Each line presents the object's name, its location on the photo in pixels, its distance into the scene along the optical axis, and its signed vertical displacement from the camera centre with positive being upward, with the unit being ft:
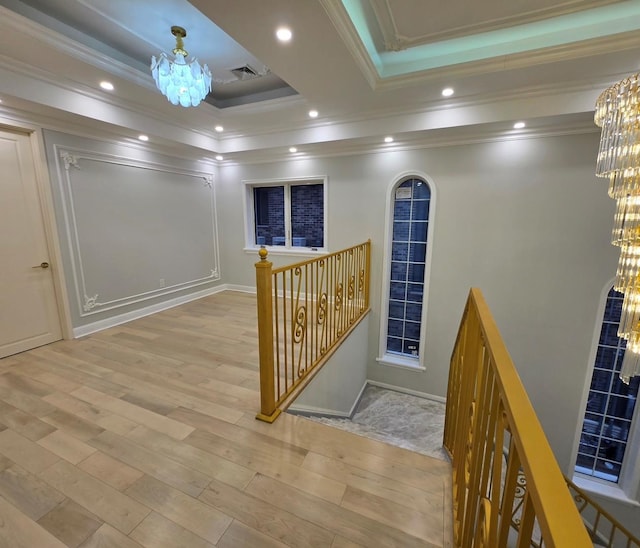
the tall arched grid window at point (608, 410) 11.59 -7.77
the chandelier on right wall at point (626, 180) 5.92 +0.89
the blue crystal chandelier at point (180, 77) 7.78 +3.75
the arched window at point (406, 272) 13.82 -2.64
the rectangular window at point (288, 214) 15.88 +0.20
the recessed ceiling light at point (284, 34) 6.56 +4.18
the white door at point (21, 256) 9.36 -1.40
